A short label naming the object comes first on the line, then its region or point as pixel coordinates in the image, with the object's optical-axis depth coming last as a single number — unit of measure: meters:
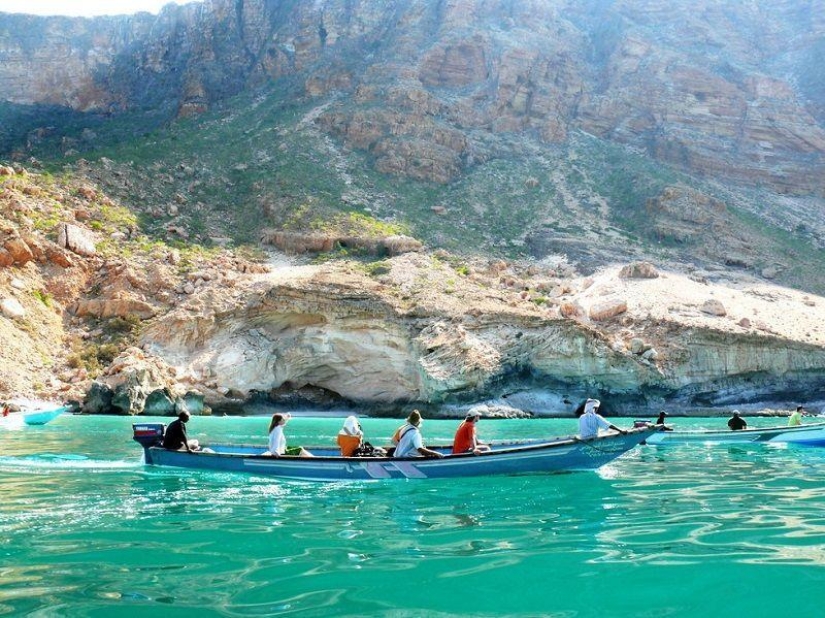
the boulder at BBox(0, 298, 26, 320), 40.06
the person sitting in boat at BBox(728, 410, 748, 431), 23.31
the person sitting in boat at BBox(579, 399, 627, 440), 14.30
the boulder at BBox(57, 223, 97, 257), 46.47
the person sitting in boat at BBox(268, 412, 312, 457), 14.63
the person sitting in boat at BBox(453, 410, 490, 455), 14.18
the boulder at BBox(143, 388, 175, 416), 36.28
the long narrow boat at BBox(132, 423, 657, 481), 13.45
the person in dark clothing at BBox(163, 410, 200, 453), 15.34
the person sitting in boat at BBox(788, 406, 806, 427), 23.30
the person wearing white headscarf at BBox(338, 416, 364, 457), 14.62
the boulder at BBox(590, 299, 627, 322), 47.94
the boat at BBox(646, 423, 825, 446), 20.30
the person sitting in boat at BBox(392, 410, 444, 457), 13.76
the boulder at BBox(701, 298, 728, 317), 48.81
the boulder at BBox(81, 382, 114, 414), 35.94
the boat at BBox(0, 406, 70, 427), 28.58
